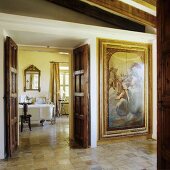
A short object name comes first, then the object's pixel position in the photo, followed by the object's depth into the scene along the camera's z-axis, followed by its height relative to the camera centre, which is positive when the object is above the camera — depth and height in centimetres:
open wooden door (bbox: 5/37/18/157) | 380 -14
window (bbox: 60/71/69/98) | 1038 +23
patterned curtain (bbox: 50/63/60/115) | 962 +22
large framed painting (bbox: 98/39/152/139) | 473 +0
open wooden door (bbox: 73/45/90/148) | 443 -20
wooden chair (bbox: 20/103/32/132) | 643 -93
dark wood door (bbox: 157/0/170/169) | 186 +5
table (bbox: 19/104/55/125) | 721 -88
